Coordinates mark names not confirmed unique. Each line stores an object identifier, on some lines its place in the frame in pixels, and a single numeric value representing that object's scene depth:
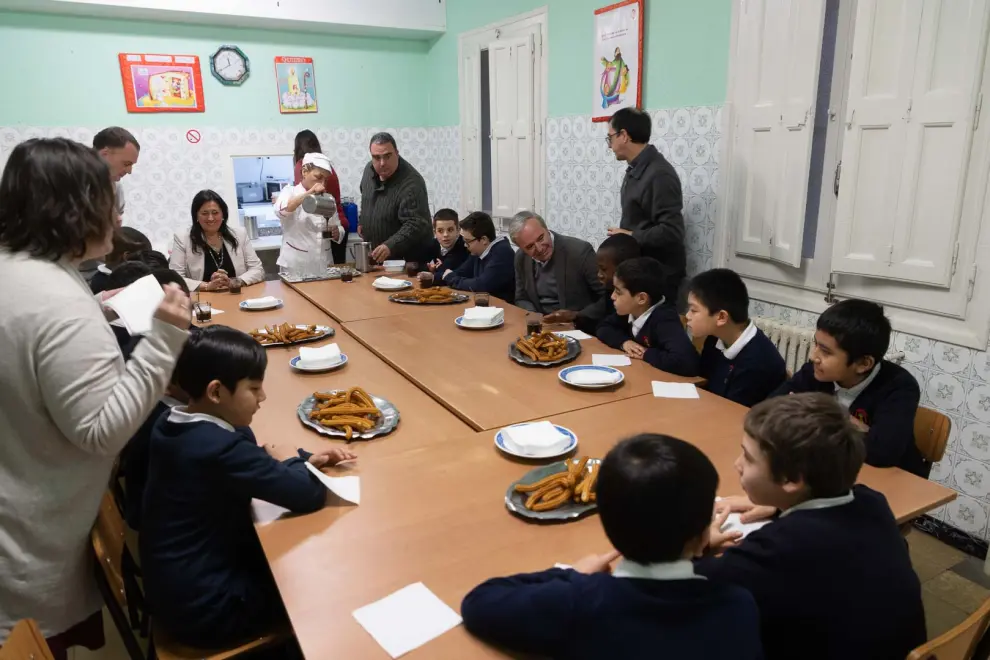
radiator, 3.27
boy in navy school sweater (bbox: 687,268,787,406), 2.45
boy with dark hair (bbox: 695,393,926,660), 1.17
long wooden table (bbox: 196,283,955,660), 1.27
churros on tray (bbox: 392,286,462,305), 3.69
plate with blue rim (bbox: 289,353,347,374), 2.54
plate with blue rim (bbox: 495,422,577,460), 1.79
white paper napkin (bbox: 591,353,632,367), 2.60
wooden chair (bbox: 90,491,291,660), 1.53
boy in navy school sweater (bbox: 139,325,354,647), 1.50
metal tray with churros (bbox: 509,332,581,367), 2.59
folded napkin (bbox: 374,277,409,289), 4.06
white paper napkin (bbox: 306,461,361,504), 1.61
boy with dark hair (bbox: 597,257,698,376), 2.68
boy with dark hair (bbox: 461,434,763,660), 0.96
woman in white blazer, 4.05
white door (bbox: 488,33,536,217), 5.26
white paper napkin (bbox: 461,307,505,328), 3.13
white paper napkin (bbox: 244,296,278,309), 3.57
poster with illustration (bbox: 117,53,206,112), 5.51
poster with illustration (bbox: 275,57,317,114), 6.08
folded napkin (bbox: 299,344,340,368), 2.55
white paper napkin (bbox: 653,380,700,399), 2.28
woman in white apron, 4.42
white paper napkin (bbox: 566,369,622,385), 2.35
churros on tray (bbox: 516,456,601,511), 1.53
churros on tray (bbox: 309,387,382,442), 1.99
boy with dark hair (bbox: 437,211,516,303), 4.07
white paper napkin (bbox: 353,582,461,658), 1.15
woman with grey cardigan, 1.28
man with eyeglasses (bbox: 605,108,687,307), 3.59
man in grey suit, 3.62
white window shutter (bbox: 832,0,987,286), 2.60
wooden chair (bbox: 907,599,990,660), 1.05
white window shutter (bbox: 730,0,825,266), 3.18
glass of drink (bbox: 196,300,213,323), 3.16
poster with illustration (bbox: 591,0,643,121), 4.11
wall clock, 5.80
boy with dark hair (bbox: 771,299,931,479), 1.90
